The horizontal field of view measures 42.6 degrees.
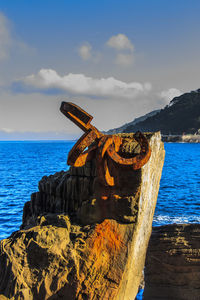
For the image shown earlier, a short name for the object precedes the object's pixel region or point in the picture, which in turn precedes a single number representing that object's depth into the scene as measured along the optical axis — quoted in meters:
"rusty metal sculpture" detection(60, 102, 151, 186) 3.94
